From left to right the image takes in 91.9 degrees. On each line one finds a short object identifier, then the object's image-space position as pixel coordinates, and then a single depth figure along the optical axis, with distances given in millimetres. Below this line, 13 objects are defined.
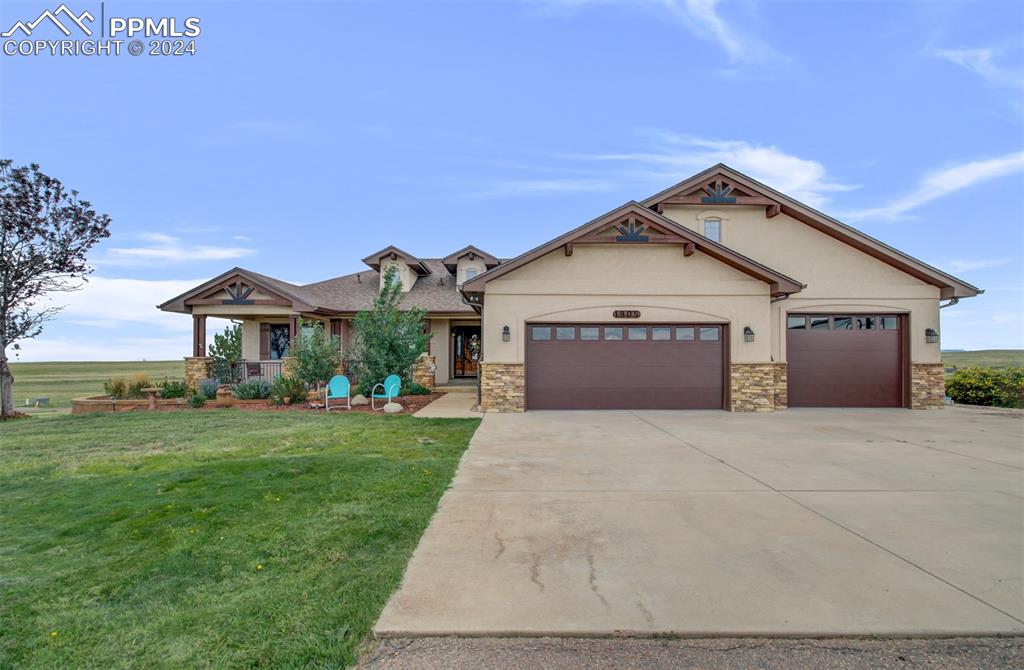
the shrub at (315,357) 14477
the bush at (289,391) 14312
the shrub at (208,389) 14906
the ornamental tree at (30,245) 13648
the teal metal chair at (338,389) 13352
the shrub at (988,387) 14820
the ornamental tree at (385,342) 14445
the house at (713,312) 13133
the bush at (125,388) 15297
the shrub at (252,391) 14969
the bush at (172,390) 15289
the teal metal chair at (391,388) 13685
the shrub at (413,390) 15797
